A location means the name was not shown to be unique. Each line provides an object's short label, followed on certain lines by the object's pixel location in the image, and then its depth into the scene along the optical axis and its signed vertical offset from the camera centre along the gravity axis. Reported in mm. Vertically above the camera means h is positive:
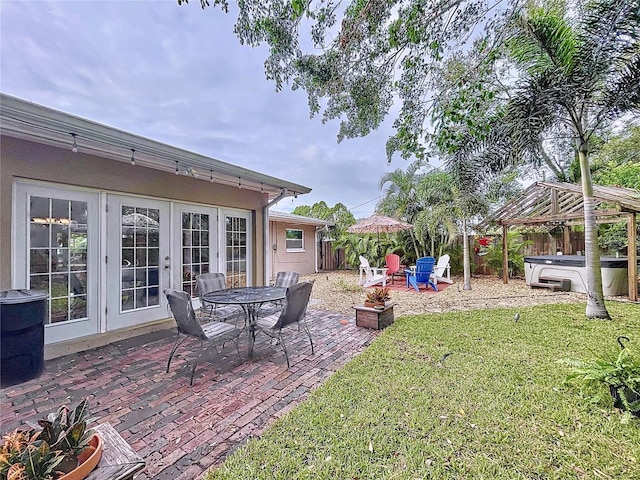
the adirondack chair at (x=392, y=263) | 9328 -483
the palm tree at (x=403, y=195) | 10586 +2060
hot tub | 6793 -669
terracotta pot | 1145 -895
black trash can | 2928 -847
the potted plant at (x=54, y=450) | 1102 -816
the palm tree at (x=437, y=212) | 8930 +1156
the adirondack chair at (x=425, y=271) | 8398 -677
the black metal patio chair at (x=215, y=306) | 4602 -917
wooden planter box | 4801 -1172
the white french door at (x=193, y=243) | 5348 +172
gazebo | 5938 +928
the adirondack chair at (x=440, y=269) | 8608 -662
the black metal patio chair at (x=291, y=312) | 3505 -795
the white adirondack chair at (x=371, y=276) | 8969 -893
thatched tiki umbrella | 9102 +746
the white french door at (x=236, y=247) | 6238 +95
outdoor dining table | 3656 -632
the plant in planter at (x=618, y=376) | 2322 -1146
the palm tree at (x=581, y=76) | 3867 +2595
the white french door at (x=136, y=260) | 4418 -119
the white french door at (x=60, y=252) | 3586 +28
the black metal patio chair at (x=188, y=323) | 3118 -798
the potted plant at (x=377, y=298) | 4914 -870
